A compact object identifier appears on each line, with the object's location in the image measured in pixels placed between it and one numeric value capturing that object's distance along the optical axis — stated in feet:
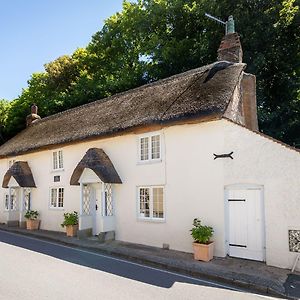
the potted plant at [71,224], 52.21
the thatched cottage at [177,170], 33.60
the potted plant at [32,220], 62.18
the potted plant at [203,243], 34.63
